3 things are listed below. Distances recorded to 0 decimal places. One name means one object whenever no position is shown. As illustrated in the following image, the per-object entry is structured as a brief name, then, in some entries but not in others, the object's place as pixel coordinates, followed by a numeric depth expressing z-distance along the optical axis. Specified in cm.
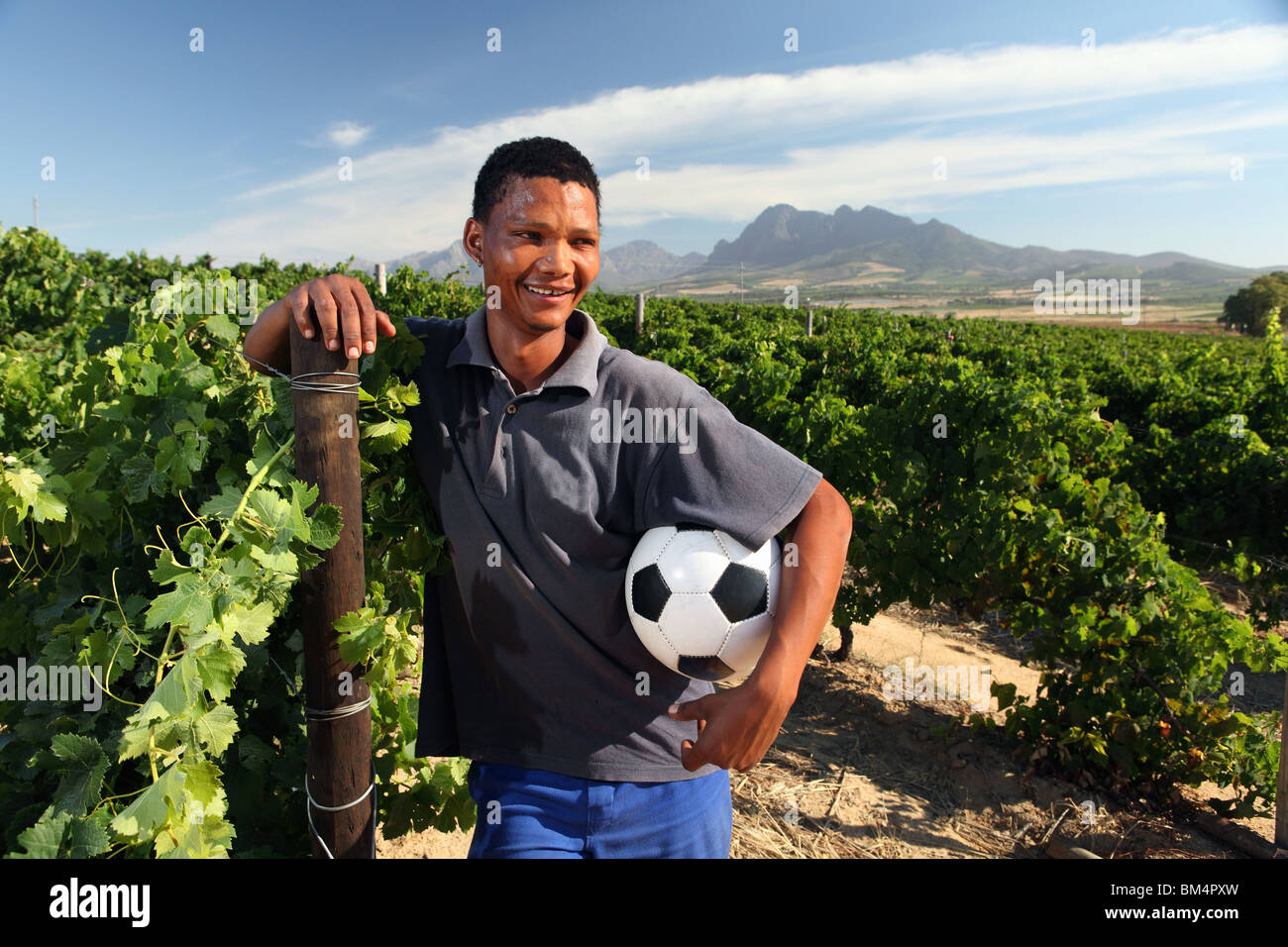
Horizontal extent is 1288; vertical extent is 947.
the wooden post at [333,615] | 176
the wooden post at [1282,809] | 421
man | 196
